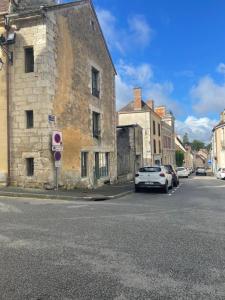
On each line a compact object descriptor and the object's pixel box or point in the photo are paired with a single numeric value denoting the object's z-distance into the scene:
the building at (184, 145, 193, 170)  66.73
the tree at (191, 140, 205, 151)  114.02
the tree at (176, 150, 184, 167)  53.12
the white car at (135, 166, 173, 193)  13.18
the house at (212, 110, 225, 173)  38.21
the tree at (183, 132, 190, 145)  111.08
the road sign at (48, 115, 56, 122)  10.91
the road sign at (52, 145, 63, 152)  10.49
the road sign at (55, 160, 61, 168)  10.57
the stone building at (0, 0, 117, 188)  10.89
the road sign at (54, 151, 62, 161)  10.46
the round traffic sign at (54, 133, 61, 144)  10.65
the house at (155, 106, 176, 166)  39.05
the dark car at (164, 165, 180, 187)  17.24
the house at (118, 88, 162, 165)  30.60
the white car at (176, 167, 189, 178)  33.66
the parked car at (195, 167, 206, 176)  44.27
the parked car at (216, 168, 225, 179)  27.82
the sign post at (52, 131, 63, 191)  10.51
